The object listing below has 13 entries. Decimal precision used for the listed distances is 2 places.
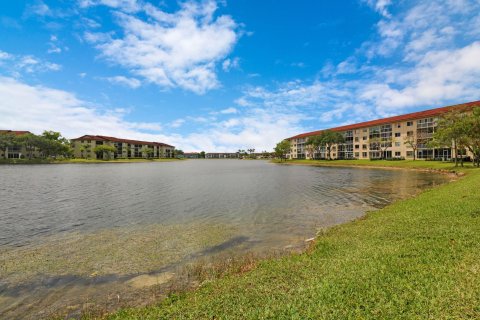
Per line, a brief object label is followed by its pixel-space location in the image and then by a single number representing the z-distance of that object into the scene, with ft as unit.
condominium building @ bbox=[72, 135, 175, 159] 543.06
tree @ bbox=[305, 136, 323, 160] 410.93
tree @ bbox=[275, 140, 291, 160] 490.49
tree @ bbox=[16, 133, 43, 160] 398.42
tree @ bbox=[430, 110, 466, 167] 155.86
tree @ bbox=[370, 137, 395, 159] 325.52
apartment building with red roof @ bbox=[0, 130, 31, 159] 425.69
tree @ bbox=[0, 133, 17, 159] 386.32
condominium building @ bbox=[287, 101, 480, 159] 274.98
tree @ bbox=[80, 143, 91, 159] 533.55
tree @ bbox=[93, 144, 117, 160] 504.02
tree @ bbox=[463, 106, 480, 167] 131.95
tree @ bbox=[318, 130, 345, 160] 391.45
